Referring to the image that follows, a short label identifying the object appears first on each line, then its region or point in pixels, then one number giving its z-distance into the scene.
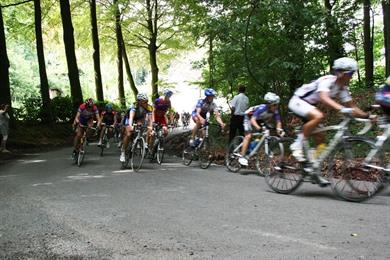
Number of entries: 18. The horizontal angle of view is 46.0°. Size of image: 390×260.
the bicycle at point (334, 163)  7.06
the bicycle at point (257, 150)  9.59
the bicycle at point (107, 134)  17.03
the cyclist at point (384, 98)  7.21
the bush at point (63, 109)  26.48
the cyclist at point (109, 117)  18.19
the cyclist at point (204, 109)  11.99
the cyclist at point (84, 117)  13.89
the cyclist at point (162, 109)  13.34
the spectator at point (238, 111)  13.42
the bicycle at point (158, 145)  13.73
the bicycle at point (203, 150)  12.40
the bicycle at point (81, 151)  13.54
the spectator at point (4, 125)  17.60
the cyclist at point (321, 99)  6.84
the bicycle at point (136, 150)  12.09
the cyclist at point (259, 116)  9.76
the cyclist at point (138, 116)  11.97
